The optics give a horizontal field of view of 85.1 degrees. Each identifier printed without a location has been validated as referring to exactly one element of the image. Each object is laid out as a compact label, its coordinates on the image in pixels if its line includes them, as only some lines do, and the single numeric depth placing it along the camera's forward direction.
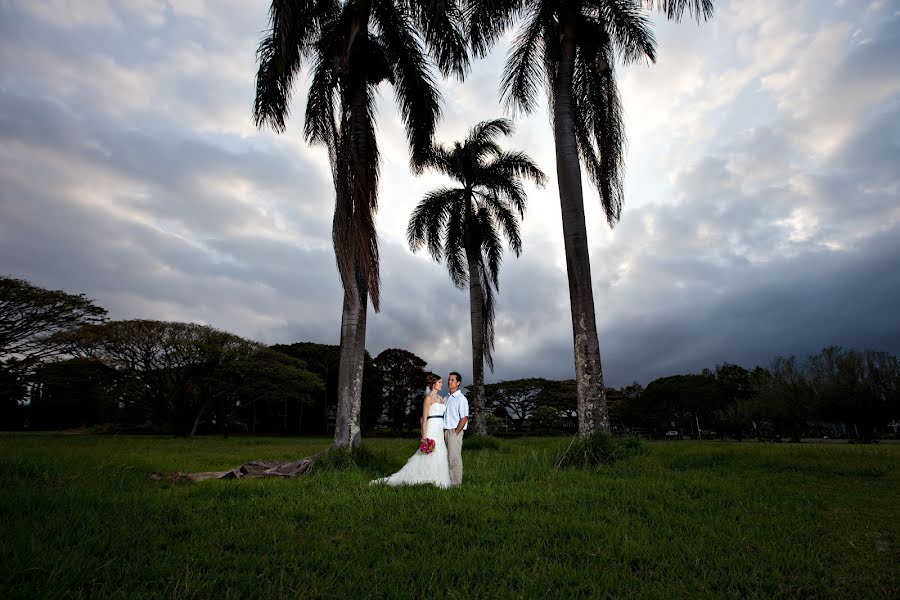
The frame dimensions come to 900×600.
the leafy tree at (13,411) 24.95
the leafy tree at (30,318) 21.81
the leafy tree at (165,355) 24.17
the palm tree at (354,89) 10.53
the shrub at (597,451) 9.20
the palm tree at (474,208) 22.67
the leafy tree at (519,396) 52.19
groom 8.15
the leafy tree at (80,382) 25.86
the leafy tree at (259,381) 28.17
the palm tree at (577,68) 11.91
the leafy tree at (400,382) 45.56
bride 7.88
